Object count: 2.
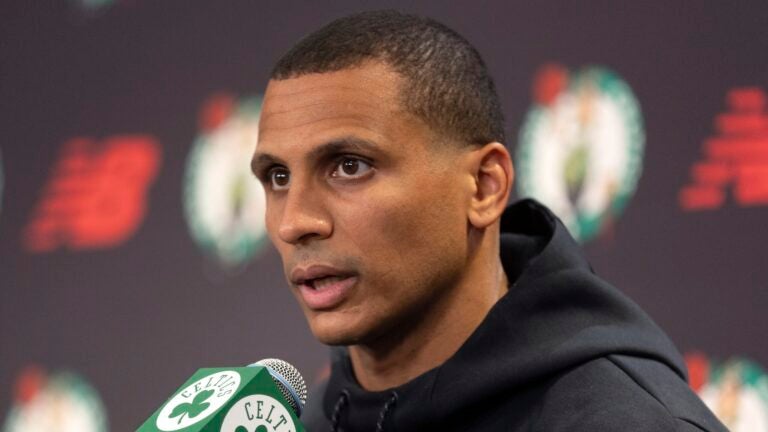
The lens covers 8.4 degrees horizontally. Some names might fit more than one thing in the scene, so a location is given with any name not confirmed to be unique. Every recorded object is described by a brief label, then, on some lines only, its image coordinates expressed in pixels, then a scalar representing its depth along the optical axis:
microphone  3.41
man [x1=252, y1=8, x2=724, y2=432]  3.52
